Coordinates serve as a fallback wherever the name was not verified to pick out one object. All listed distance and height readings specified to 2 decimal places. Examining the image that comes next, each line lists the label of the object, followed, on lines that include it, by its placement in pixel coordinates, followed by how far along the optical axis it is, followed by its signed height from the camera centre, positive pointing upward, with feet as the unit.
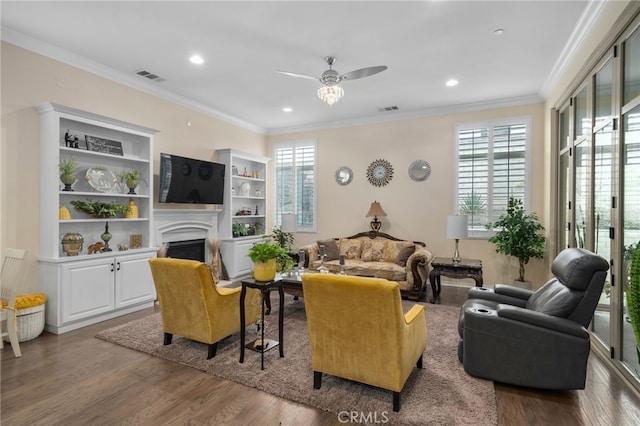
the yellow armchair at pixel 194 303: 9.66 -2.86
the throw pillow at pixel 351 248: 19.85 -2.22
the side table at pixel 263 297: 9.56 -2.61
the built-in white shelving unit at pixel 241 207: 20.36 +0.27
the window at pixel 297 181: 23.81 +2.22
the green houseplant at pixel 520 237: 16.20 -1.22
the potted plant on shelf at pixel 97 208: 13.09 +0.08
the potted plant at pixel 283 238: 23.11 -1.90
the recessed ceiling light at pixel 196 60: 13.39 +6.25
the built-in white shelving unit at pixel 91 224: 12.09 -0.62
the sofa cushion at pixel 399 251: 17.80 -2.21
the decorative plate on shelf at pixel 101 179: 13.66 +1.33
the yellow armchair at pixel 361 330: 6.95 -2.69
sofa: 16.38 -2.61
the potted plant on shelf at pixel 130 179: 14.83 +1.41
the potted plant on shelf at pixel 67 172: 12.52 +1.44
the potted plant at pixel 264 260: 9.64 -1.44
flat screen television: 16.55 +1.62
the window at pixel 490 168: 18.08 +2.50
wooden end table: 15.66 -2.83
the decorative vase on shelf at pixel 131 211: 14.90 -0.06
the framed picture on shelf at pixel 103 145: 13.54 +2.78
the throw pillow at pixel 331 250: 19.56 -2.31
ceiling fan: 11.44 +4.71
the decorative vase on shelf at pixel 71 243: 12.60 -1.29
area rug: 7.39 -4.46
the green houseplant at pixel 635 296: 6.89 -1.75
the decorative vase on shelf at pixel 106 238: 13.87 -1.19
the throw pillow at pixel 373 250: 19.27 -2.28
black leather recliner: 8.00 -3.12
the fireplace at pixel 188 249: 17.79 -2.21
